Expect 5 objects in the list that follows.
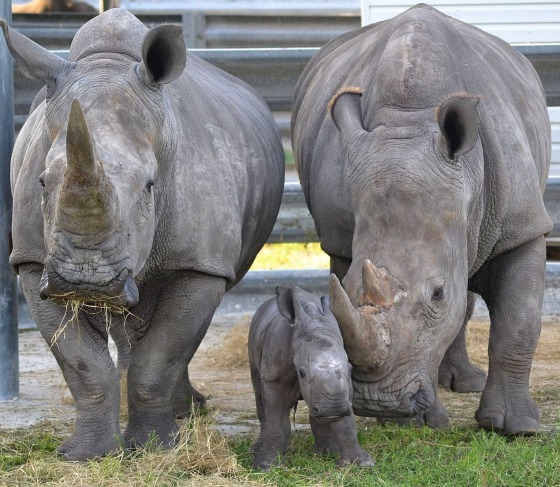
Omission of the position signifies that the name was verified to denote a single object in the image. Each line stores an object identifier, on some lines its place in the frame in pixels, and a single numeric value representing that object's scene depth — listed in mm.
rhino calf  11281
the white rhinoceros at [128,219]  10767
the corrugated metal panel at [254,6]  27252
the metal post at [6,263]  15360
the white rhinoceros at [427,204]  11847
